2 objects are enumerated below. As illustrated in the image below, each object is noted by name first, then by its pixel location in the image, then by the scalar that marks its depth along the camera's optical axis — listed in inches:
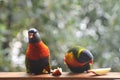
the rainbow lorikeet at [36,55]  120.3
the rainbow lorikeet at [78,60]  120.0
